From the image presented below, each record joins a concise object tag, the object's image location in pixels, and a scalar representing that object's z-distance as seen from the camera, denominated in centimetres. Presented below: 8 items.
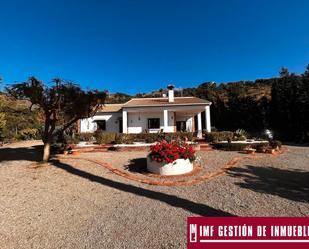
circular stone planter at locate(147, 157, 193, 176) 967
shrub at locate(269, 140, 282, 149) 1492
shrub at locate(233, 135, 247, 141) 1881
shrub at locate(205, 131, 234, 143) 1823
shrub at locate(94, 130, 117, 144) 1906
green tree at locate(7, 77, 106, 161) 1122
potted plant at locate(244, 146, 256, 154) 1385
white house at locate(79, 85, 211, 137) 2288
